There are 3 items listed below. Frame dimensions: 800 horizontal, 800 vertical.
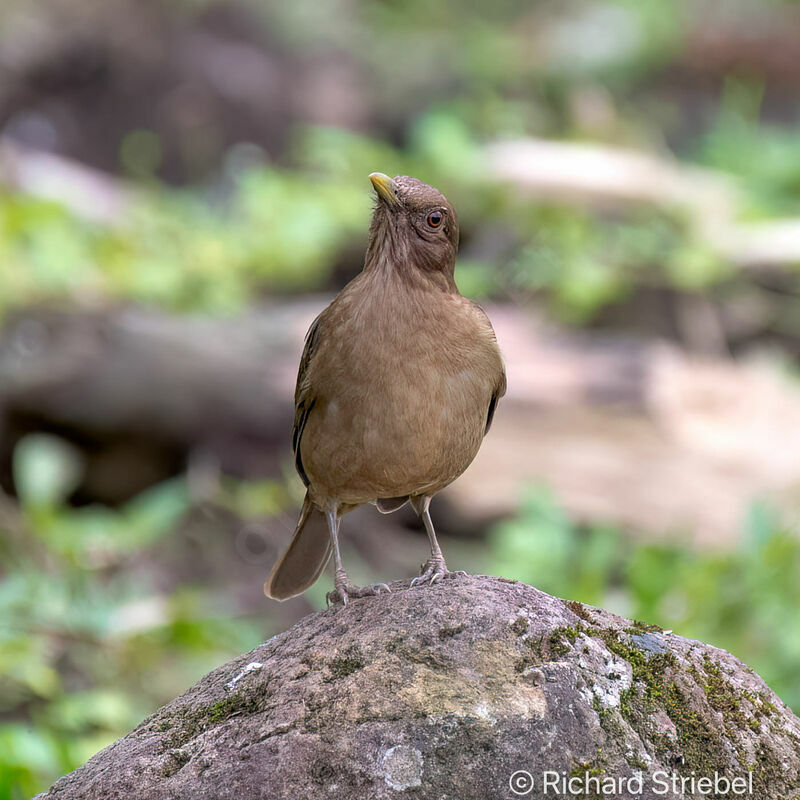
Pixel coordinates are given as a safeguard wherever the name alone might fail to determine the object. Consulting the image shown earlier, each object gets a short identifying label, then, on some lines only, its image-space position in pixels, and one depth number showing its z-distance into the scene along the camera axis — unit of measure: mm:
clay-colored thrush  7371
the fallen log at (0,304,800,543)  15773
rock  5859
